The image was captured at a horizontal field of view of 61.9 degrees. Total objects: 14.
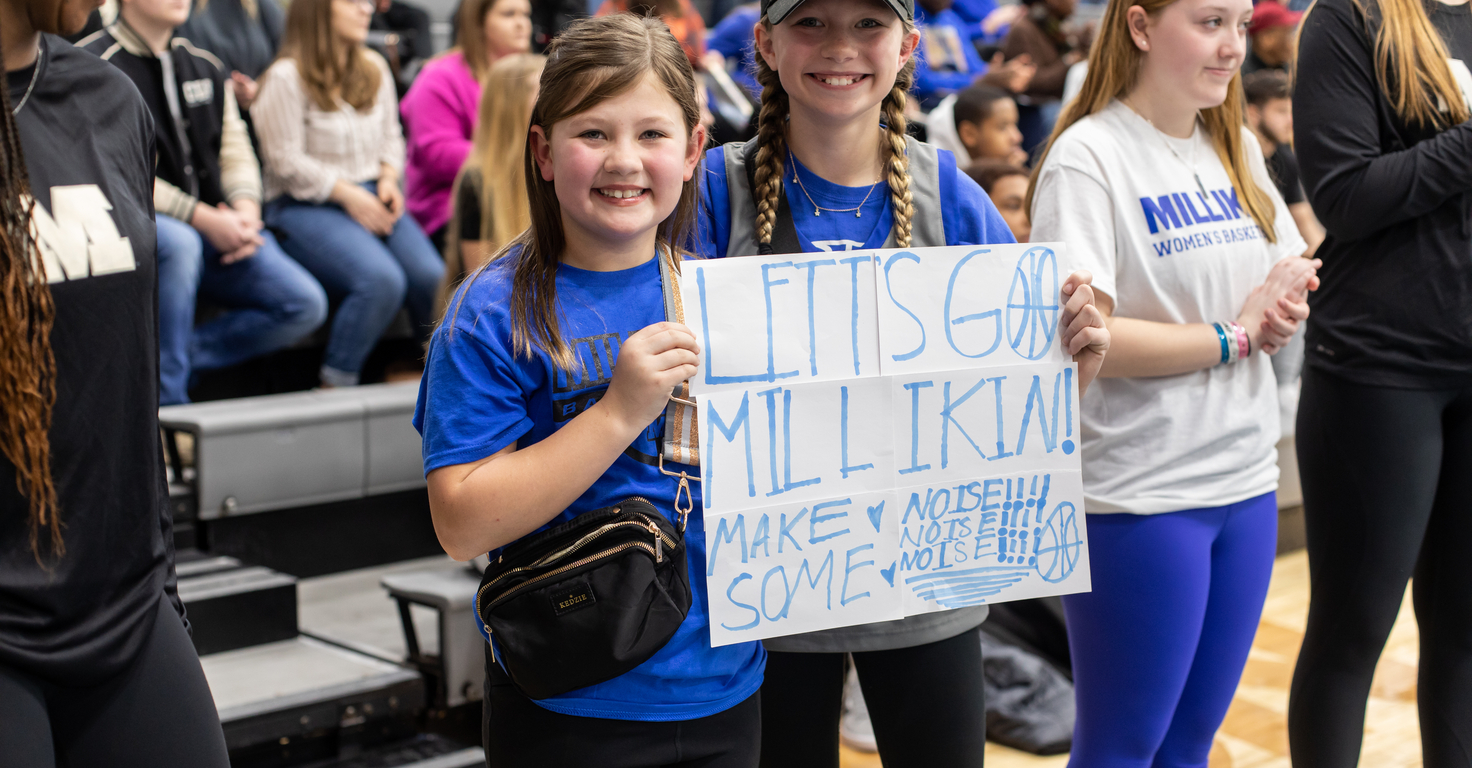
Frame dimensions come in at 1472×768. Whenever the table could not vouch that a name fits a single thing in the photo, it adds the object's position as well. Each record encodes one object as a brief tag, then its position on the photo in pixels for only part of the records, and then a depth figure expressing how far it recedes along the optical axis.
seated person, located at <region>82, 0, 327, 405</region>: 2.94
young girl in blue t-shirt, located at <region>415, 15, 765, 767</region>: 1.06
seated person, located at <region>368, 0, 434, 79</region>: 4.93
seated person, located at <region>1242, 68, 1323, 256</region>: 4.07
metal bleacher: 2.26
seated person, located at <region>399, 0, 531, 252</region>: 3.82
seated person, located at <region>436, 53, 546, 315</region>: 3.15
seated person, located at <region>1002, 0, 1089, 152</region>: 5.57
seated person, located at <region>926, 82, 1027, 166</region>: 4.32
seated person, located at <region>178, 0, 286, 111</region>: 3.74
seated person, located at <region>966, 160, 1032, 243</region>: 3.26
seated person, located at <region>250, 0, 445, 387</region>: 3.44
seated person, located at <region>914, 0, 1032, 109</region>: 5.93
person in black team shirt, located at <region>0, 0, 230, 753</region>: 1.02
